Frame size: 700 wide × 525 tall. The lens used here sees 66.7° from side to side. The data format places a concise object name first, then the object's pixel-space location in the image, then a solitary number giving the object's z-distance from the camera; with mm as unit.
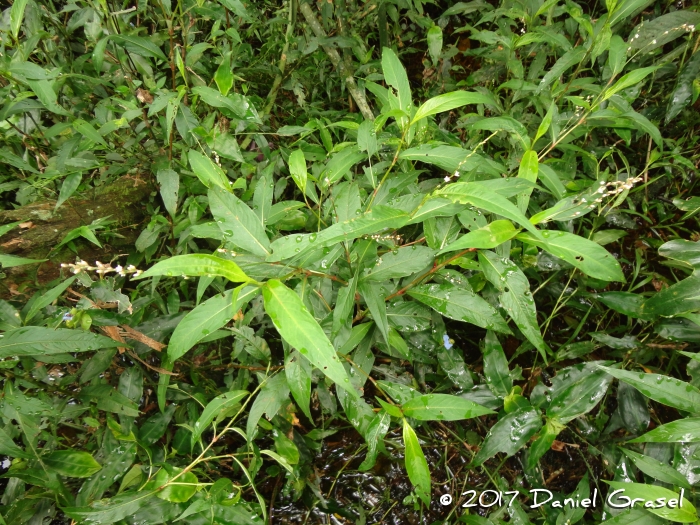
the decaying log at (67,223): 849
